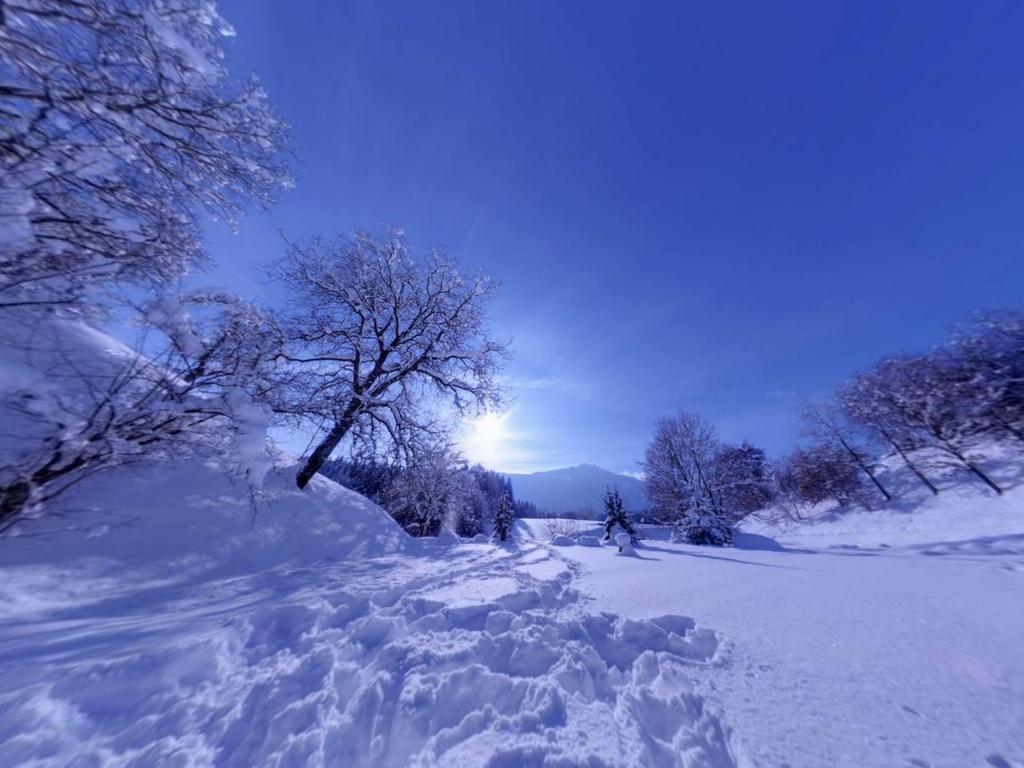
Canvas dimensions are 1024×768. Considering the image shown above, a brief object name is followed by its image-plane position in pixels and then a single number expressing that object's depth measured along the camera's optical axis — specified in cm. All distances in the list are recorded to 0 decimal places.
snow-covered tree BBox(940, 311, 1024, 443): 1221
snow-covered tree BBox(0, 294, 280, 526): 356
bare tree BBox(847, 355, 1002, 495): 1562
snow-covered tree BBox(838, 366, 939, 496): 1886
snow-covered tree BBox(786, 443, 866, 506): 2206
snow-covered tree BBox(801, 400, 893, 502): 2109
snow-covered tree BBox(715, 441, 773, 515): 2142
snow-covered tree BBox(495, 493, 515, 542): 2493
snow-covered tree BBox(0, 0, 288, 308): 297
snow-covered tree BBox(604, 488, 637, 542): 1820
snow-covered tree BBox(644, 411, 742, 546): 1454
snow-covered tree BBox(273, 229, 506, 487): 802
